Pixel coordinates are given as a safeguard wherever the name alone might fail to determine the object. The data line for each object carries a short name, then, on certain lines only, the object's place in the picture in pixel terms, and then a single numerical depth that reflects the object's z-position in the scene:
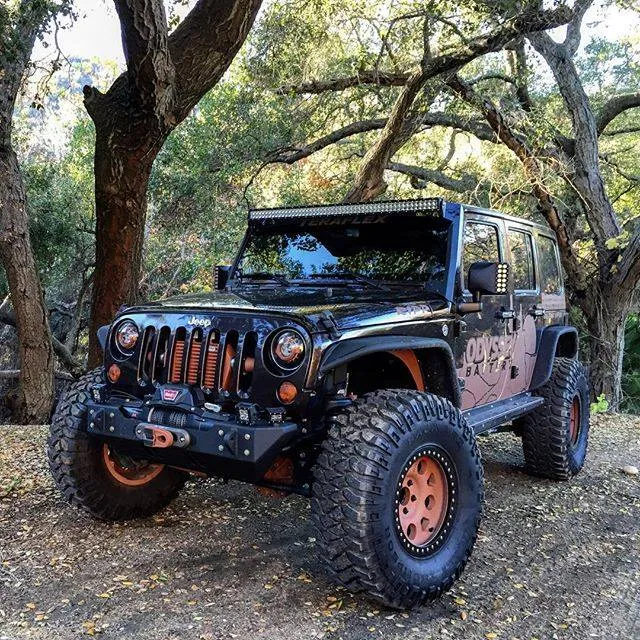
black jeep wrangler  3.15
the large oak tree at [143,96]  5.90
